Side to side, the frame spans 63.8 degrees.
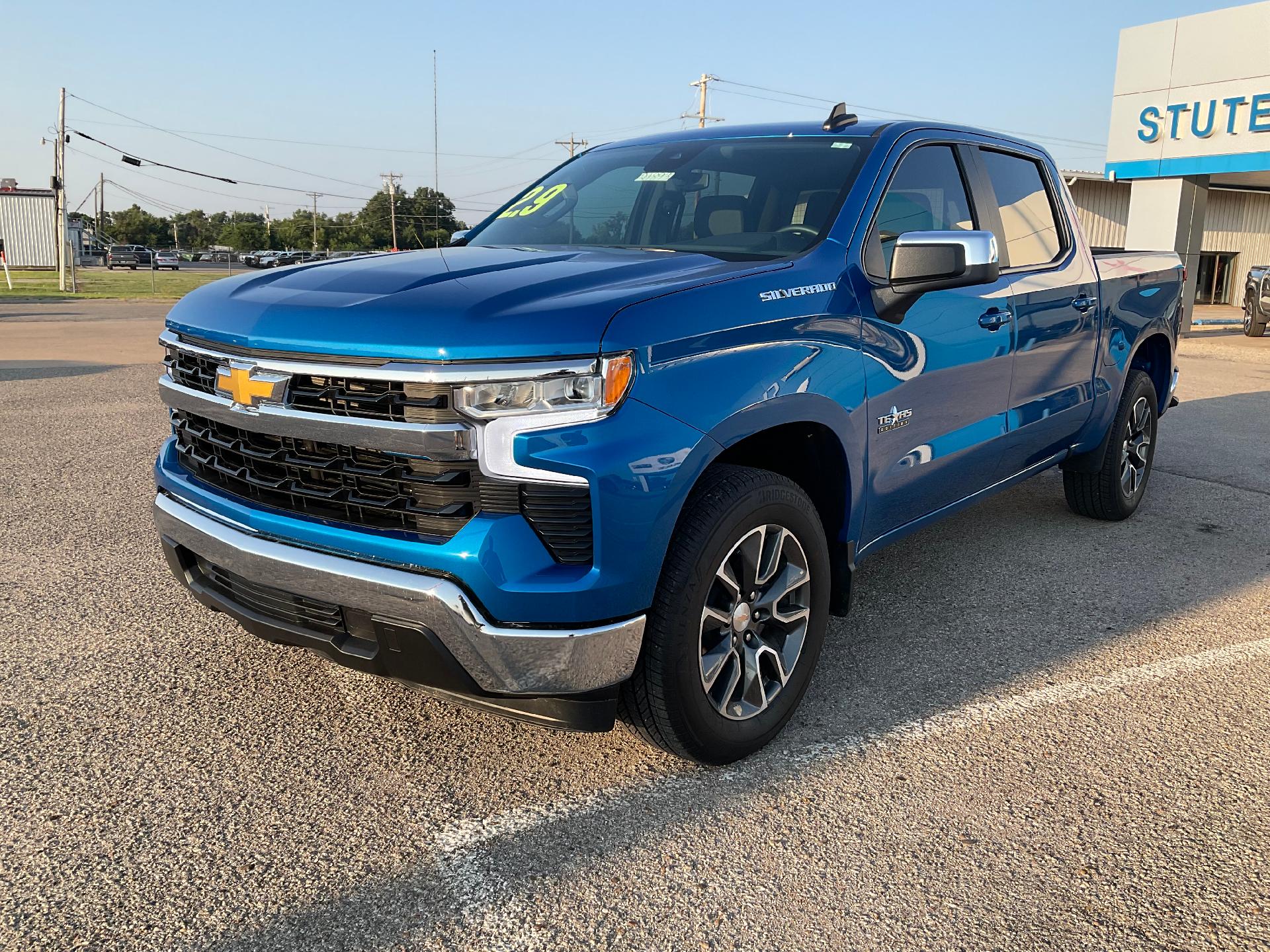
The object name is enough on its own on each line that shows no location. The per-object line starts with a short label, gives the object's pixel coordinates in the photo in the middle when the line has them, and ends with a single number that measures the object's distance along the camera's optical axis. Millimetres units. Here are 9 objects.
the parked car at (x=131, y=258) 75562
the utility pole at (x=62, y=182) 39812
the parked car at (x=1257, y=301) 18250
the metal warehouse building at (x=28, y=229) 75688
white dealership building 17422
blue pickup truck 2408
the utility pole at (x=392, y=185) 88562
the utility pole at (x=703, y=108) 50969
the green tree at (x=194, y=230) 129875
